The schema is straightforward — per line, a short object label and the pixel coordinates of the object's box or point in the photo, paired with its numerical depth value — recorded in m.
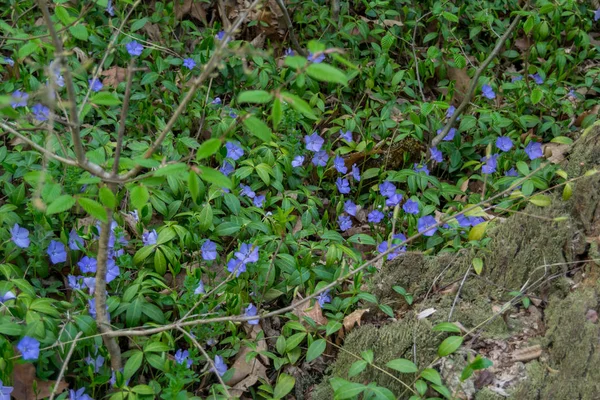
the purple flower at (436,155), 3.79
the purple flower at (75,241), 2.80
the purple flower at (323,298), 2.83
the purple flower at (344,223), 3.41
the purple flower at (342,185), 3.62
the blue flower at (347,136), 3.84
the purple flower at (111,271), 2.73
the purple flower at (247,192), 3.37
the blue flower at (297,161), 3.58
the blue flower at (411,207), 3.43
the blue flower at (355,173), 3.66
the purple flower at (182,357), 2.53
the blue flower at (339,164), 3.69
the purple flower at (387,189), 3.55
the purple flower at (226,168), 3.46
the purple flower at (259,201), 3.35
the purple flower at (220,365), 2.55
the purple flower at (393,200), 3.47
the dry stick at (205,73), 1.62
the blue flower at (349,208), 3.55
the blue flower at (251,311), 2.75
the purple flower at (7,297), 2.46
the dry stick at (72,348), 2.05
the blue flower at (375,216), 3.45
